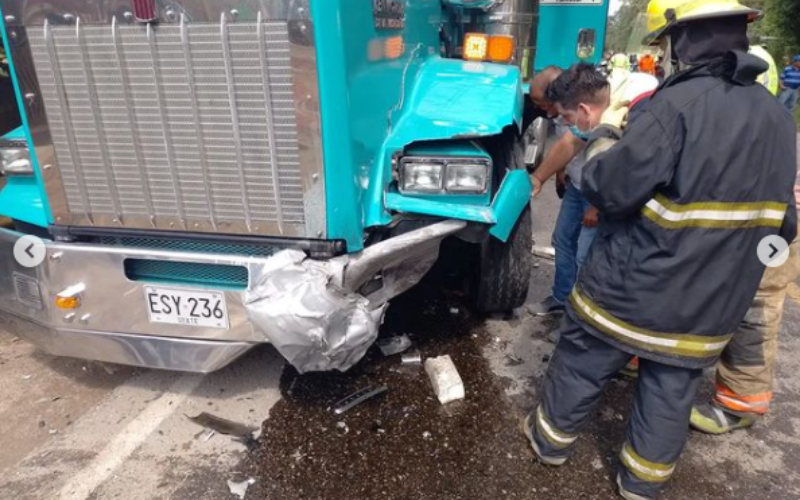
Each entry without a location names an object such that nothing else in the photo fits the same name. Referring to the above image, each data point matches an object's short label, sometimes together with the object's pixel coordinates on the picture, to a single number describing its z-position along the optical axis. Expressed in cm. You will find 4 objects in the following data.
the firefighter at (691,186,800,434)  276
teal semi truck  232
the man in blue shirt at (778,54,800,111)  1567
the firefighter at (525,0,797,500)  199
